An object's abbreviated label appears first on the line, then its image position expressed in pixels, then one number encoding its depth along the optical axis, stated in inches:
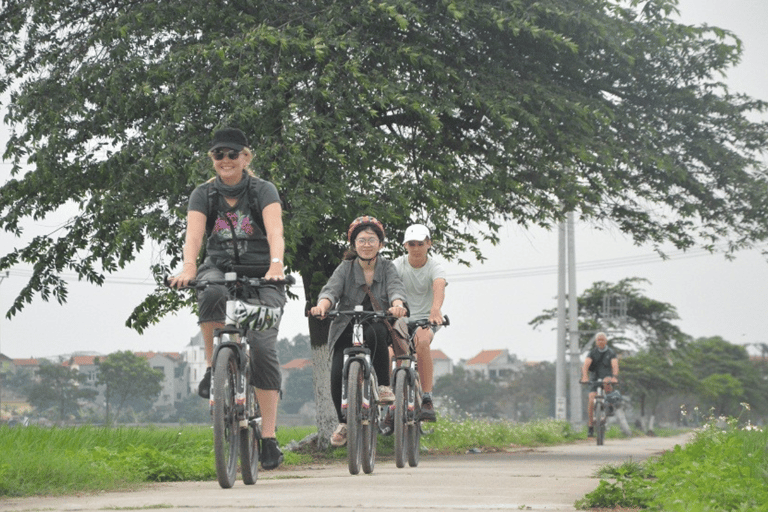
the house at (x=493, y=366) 7549.2
